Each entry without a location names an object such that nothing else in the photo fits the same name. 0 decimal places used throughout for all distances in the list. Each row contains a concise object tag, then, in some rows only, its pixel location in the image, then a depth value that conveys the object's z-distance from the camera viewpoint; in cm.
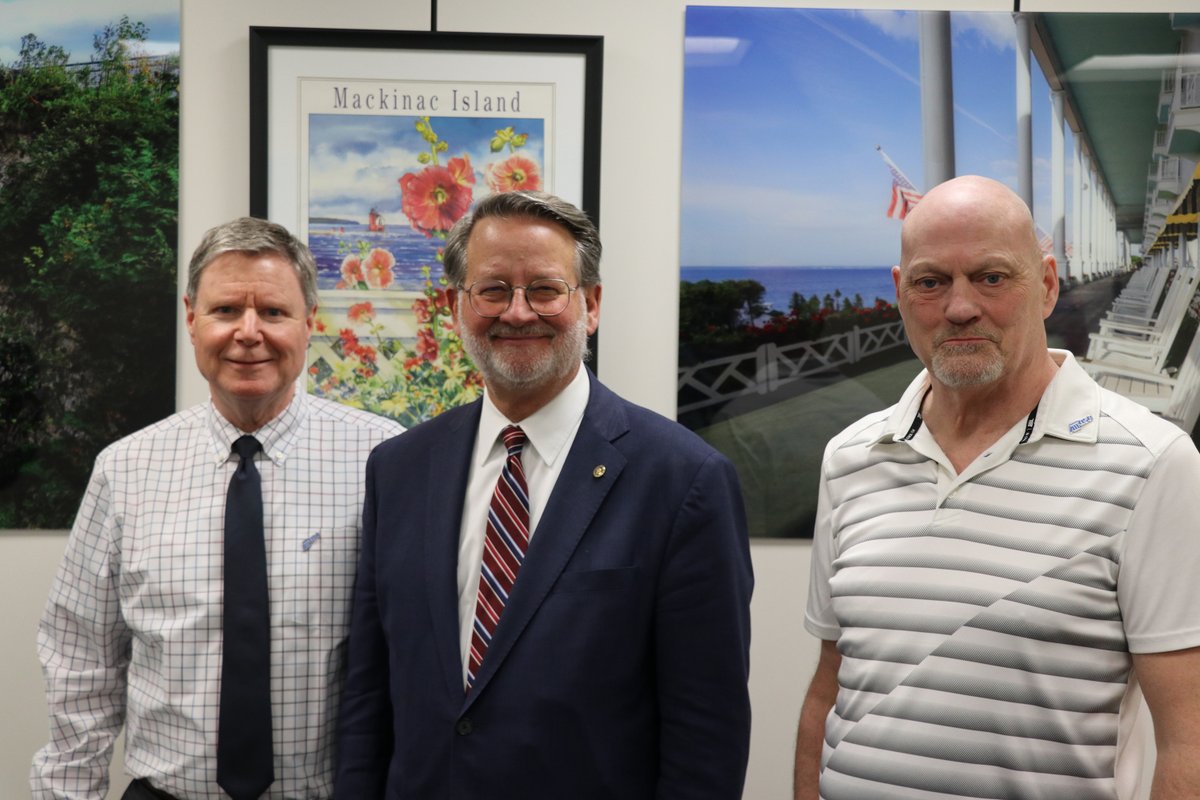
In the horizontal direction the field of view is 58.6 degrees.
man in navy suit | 162
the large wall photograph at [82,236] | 261
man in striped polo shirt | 140
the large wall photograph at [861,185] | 263
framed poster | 259
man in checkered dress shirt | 187
